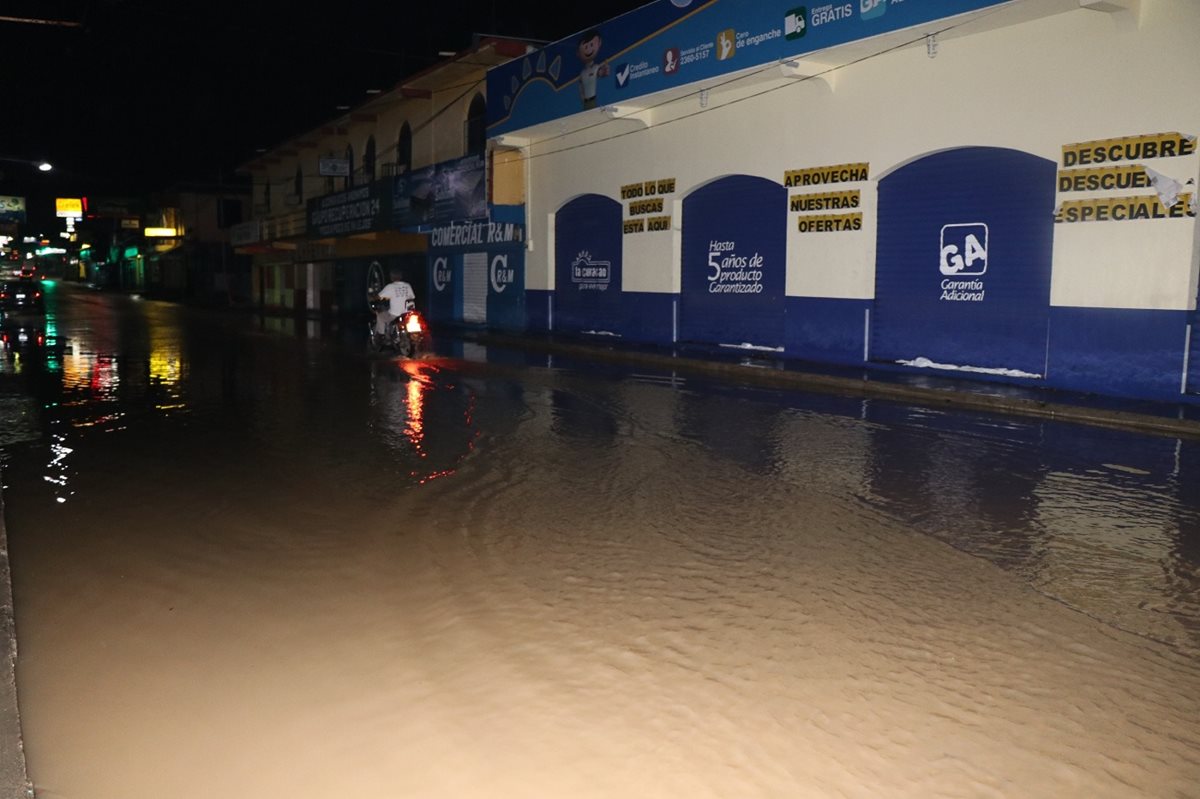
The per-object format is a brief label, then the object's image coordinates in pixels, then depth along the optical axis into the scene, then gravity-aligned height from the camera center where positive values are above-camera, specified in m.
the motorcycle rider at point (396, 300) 20.58 -0.14
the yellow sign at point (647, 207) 23.20 +2.16
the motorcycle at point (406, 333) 20.41 -0.82
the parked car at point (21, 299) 37.62 -0.37
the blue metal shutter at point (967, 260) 15.09 +0.64
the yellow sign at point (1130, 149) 12.81 +2.07
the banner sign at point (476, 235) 29.14 +1.85
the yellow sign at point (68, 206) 89.38 +7.74
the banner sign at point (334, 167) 37.78 +4.86
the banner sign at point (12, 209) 91.81 +7.61
